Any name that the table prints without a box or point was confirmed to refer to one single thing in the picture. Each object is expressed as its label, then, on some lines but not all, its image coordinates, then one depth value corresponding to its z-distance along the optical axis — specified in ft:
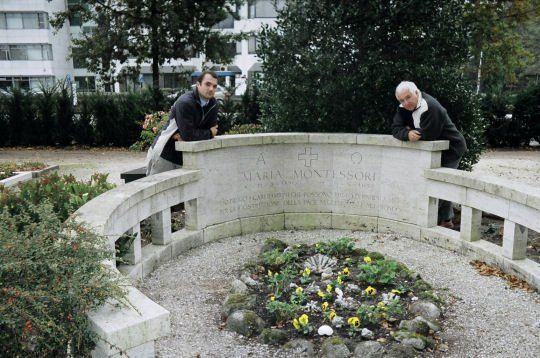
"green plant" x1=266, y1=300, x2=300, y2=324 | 16.16
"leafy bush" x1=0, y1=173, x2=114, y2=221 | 20.34
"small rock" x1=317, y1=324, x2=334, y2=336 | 15.38
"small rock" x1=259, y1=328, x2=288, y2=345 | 15.19
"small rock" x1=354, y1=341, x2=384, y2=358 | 14.16
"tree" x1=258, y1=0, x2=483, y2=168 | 27.43
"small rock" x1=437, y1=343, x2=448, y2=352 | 15.08
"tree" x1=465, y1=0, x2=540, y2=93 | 55.36
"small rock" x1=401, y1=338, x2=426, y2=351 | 14.76
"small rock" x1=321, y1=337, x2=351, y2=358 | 14.27
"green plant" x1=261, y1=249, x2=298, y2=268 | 20.54
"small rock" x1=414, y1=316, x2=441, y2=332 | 15.98
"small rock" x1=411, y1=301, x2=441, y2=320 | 16.74
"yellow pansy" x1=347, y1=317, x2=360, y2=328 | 15.69
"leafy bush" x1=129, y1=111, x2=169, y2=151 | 34.63
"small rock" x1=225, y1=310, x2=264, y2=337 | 15.75
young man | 23.54
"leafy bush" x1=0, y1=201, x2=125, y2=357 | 9.47
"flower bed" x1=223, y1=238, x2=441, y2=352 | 15.34
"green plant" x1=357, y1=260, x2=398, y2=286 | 18.69
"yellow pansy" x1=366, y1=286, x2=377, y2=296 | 17.95
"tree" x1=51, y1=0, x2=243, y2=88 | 67.93
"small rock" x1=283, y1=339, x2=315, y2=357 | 14.55
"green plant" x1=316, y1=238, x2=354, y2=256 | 21.83
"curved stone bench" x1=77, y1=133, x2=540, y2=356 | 20.25
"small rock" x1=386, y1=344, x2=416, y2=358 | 14.21
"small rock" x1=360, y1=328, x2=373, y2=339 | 15.24
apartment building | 179.63
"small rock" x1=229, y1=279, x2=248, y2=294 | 18.38
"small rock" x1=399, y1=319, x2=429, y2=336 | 15.53
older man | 23.84
